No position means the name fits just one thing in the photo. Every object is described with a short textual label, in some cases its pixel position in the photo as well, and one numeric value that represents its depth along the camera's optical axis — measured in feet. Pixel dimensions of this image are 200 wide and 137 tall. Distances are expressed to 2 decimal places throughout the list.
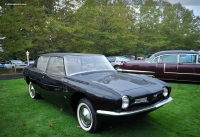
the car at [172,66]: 24.64
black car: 9.56
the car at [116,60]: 47.88
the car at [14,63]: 64.34
